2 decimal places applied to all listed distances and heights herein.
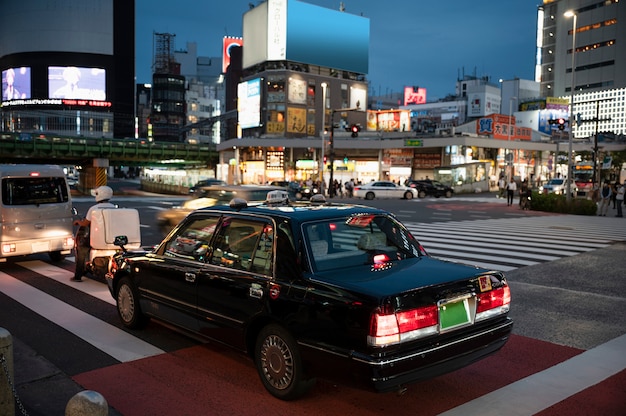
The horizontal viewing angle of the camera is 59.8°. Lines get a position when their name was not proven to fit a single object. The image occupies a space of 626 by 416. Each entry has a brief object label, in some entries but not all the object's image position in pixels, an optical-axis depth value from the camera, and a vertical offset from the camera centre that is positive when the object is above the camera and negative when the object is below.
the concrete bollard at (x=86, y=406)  3.07 -1.36
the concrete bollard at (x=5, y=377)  3.82 -1.51
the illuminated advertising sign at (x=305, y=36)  77.88 +19.77
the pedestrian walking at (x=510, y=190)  32.50 -1.10
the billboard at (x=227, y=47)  133.38 +29.48
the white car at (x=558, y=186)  43.61 -1.13
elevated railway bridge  59.19 +1.63
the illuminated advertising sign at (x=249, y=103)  75.62 +9.11
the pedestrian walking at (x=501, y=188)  43.78 -1.35
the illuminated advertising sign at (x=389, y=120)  73.00 +6.84
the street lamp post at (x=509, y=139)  60.00 +3.60
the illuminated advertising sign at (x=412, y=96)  146.38 +19.79
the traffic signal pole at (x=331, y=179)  43.47 -0.89
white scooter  9.34 -1.28
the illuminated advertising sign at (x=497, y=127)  58.72 +4.87
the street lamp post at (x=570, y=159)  28.46 +0.72
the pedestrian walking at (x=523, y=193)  30.34 -1.18
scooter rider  9.42 -1.35
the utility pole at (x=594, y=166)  40.34 +0.52
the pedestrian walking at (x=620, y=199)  26.38 -1.26
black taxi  3.95 -1.04
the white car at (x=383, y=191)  42.47 -1.66
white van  10.49 -0.94
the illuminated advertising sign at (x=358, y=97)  84.80 +11.36
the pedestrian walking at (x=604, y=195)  26.77 -1.08
